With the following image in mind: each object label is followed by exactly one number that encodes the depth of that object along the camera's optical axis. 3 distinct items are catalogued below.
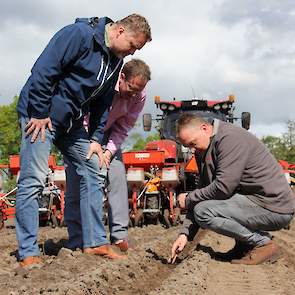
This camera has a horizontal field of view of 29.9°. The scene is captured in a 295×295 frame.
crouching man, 4.43
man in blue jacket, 4.06
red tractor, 8.73
